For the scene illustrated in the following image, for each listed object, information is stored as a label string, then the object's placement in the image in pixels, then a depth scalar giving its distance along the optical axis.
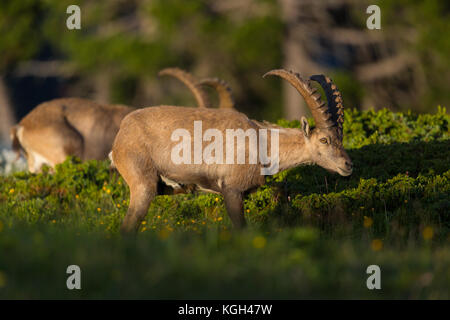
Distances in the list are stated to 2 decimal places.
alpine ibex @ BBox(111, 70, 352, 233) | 14.48
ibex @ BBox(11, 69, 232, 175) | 24.36
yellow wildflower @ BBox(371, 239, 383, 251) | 12.45
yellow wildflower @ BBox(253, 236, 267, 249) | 11.07
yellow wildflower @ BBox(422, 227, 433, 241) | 13.76
